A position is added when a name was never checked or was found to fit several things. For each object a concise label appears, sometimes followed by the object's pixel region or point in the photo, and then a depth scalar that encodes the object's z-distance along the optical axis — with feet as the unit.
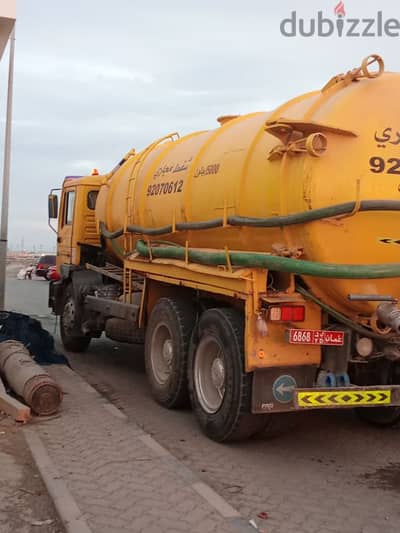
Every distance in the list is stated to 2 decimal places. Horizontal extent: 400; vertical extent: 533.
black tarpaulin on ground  27.25
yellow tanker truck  15.55
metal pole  42.51
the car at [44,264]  108.27
